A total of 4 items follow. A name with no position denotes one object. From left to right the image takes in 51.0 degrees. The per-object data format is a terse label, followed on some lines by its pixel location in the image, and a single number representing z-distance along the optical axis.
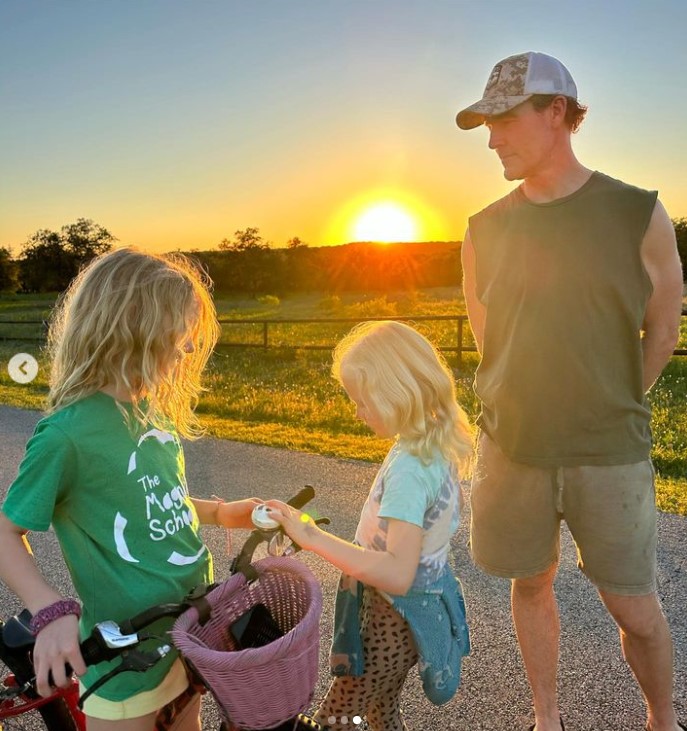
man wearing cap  2.21
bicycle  1.32
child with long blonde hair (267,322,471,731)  1.93
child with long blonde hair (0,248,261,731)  1.59
